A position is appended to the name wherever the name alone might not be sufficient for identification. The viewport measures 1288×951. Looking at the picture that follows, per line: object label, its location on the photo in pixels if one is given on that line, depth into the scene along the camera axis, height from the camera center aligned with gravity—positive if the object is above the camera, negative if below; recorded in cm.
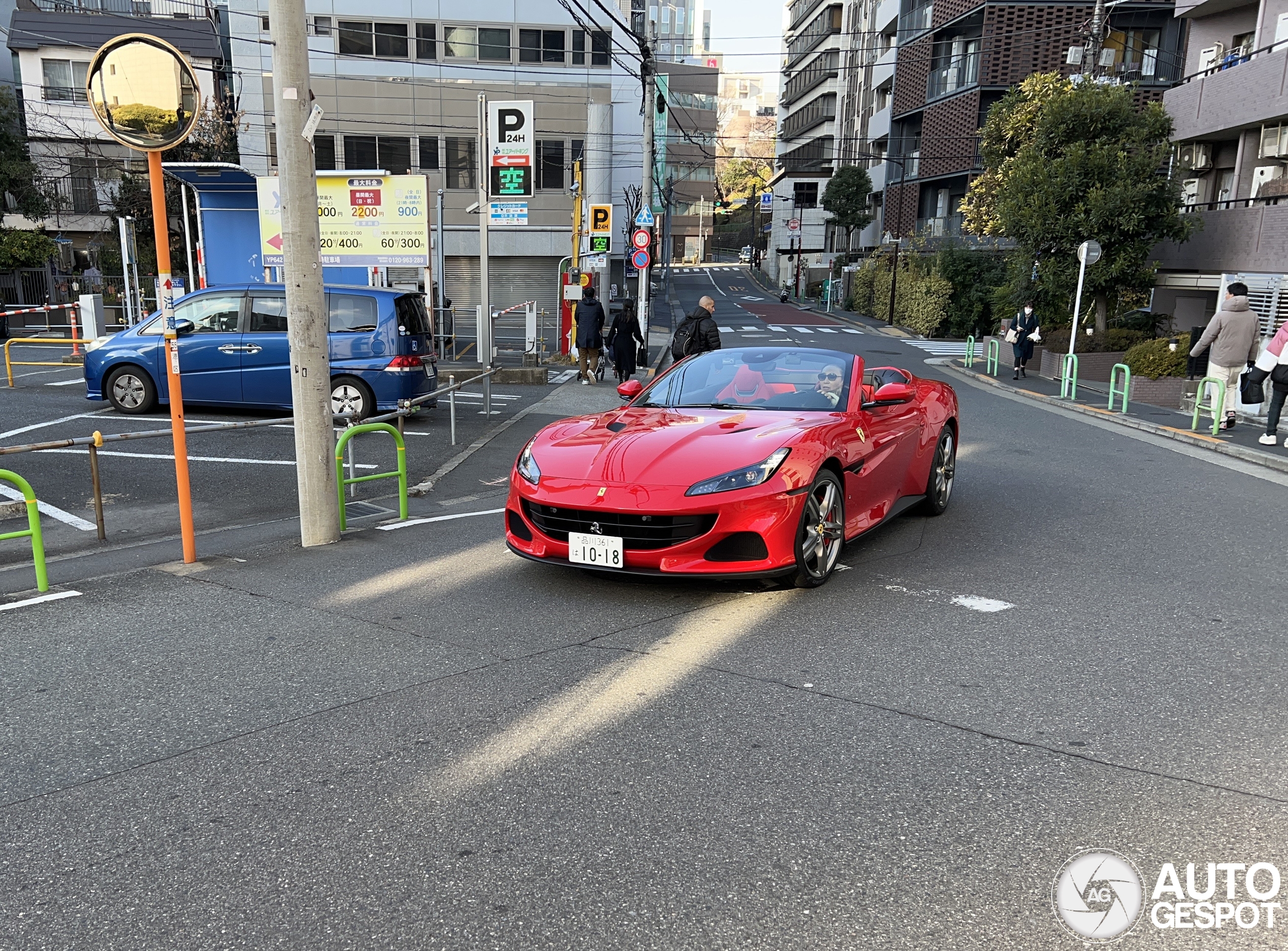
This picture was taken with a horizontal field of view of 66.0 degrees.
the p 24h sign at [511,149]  1748 +183
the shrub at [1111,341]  2212 -166
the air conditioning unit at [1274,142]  1966 +250
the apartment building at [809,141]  7900 +975
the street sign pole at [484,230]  1565 +38
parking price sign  1809 +56
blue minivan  1280 -124
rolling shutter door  3966 -106
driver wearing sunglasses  677 -84
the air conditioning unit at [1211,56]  2295 +485
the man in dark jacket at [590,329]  1894 -138
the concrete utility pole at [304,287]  648 -24
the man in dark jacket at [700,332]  1562 -114
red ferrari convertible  547 -123
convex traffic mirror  596 +93
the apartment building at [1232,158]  1880 +236
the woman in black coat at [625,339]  1848 -151
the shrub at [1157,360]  1744 -162
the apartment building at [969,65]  3906 +809
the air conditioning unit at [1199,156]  2316 +254
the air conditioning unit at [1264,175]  2016 +188
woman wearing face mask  2206 -155
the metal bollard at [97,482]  674 -164
